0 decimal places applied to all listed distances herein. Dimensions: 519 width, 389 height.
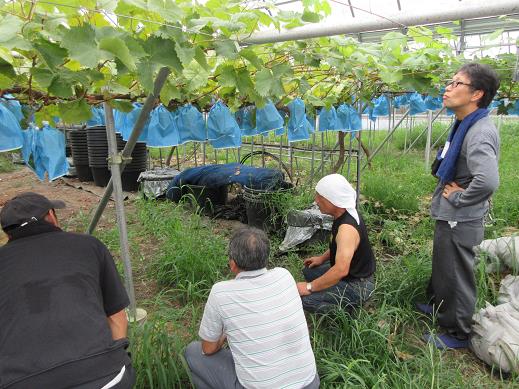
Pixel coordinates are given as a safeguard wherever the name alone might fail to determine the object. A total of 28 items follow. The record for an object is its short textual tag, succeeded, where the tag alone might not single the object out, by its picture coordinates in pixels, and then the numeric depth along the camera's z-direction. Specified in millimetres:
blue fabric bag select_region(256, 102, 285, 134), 2936
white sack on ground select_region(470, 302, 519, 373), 2178
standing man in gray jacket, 2139
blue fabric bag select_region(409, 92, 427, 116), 6148
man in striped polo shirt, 1586
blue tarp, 4398
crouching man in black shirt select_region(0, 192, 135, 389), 1290
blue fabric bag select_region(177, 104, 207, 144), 2828
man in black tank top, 2234
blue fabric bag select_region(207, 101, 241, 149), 2832
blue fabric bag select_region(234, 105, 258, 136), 3328
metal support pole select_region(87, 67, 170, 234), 1759
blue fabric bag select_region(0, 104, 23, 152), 1762
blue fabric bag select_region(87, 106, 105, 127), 3331
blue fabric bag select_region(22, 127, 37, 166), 2143
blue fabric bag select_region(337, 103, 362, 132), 4051
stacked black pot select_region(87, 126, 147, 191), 6262
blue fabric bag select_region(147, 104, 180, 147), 2635
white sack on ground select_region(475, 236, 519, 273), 3025
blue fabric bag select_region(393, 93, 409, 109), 6911
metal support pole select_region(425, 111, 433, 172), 6940
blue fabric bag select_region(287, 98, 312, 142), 3285
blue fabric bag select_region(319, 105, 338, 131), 3904
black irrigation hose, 5275
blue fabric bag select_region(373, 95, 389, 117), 7173
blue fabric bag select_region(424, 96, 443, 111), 6209
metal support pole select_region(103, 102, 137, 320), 2312
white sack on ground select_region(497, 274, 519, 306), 2607
